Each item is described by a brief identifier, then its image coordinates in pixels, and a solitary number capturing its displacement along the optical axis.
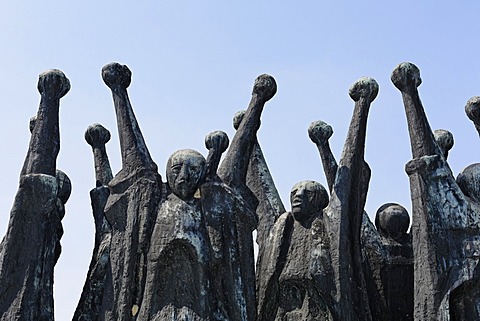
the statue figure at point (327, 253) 9.48
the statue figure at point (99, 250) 9.60
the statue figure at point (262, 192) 11.04
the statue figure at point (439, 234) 8.75
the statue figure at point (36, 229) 8.76
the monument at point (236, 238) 8.76
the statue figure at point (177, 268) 8.60
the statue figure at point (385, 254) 10.23
